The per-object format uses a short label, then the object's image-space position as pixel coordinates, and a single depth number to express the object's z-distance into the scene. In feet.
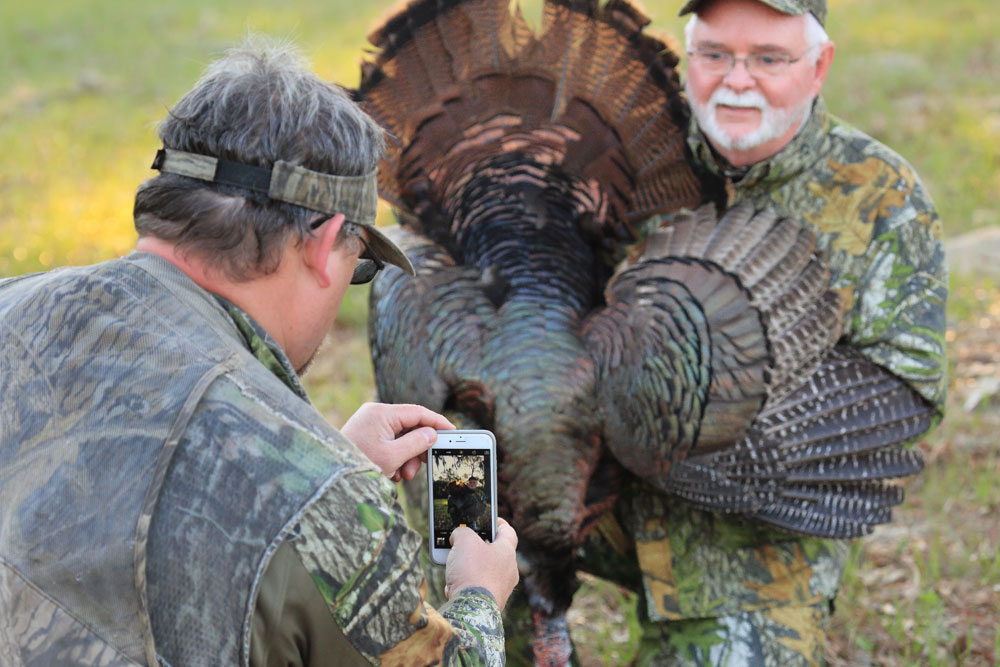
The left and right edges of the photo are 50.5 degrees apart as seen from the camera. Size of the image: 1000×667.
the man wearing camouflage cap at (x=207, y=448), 4.77
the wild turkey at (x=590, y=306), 9.40
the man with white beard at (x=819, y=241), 9.92
